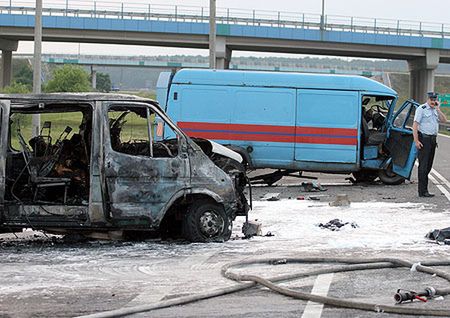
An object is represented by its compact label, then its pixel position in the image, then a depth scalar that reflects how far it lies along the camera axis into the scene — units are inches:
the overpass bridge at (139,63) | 4177.9
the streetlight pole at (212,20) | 1232.5
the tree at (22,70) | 4936.0
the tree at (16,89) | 2073.1
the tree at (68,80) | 2989.7
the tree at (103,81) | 5418.3
